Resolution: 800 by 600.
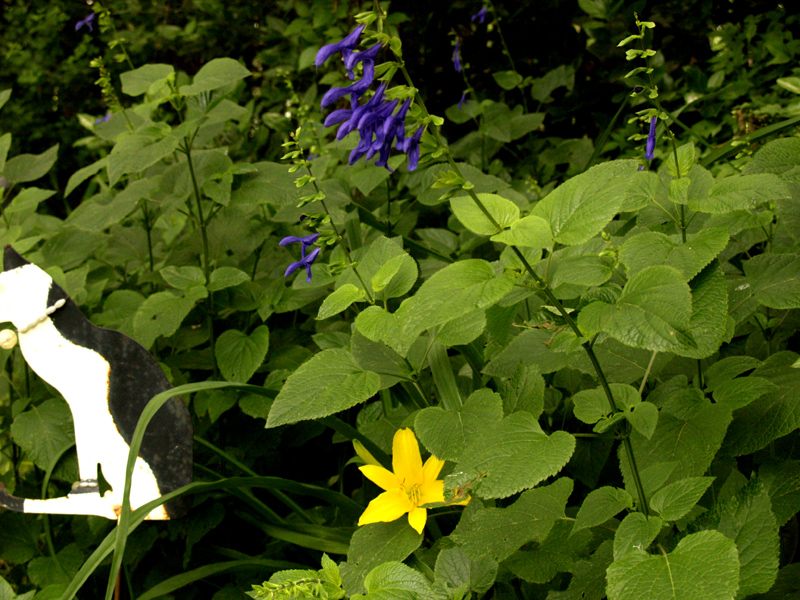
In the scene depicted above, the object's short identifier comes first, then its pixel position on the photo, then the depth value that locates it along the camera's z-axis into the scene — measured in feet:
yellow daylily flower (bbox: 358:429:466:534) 3.48
